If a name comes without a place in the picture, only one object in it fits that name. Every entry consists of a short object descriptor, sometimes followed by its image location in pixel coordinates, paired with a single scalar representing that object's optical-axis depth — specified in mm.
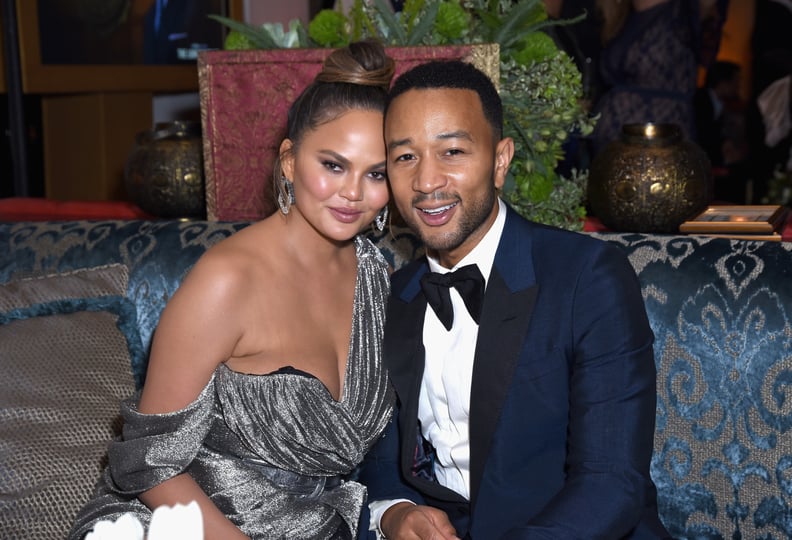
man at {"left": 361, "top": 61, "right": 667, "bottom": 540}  1694
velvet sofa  1958
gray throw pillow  1904
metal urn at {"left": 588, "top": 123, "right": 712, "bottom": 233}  2328
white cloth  862
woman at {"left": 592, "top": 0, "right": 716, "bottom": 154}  4754
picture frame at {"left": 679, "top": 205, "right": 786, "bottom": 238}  2254
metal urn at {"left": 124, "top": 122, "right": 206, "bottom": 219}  2756
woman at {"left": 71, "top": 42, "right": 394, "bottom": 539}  1800
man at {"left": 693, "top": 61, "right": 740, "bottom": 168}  6840
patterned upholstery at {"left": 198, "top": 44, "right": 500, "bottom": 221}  2518
